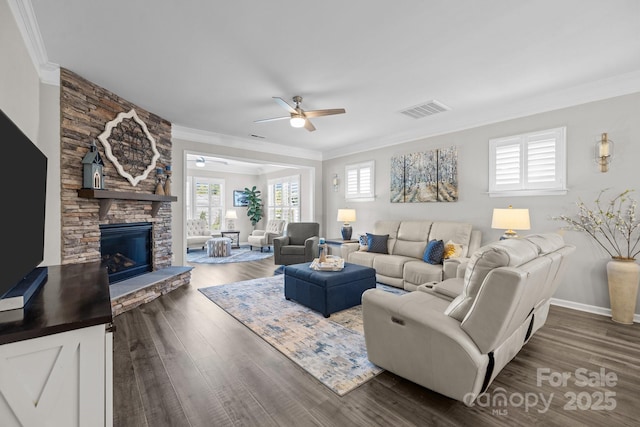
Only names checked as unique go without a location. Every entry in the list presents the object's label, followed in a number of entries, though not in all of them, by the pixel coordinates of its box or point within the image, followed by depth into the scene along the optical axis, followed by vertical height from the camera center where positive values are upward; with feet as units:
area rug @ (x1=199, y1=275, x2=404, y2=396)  7.14 -3.99
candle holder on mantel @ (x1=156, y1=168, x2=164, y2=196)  14.47 +1.38
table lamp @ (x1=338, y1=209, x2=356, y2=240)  19.57 -0.43
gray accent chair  18.56 -2.33
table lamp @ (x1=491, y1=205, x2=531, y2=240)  11.65 -0.26
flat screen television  3.78 +0.09
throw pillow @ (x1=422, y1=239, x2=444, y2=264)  13.62 -1.95
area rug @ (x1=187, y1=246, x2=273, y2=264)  22.64 -3.94
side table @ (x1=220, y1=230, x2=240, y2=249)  29.73 -2.97
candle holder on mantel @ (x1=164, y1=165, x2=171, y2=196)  15.21 +1.56
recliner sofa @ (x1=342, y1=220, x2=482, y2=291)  13.00 -2.18
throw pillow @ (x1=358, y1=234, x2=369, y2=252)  17.13 -1.98
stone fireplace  10.27 +0.62
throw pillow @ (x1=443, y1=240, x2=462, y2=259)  13.41 -1.80
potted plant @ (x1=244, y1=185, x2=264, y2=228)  32.12 +0.70
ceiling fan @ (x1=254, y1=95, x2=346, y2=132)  11.45 +4.04
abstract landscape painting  15.57 +2.10
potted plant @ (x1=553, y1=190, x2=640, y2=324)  9.98 -0.96
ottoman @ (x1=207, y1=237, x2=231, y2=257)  24.67 -3.14
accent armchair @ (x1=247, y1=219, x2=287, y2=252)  26.76 -2.23
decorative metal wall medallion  12.08 +2.96
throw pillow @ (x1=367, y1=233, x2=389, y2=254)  16.55 -1.82
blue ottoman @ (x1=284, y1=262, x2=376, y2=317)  10.69 -2.97
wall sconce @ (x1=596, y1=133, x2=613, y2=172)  10.85 +2.34
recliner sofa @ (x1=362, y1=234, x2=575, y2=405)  5.21 -2.29
